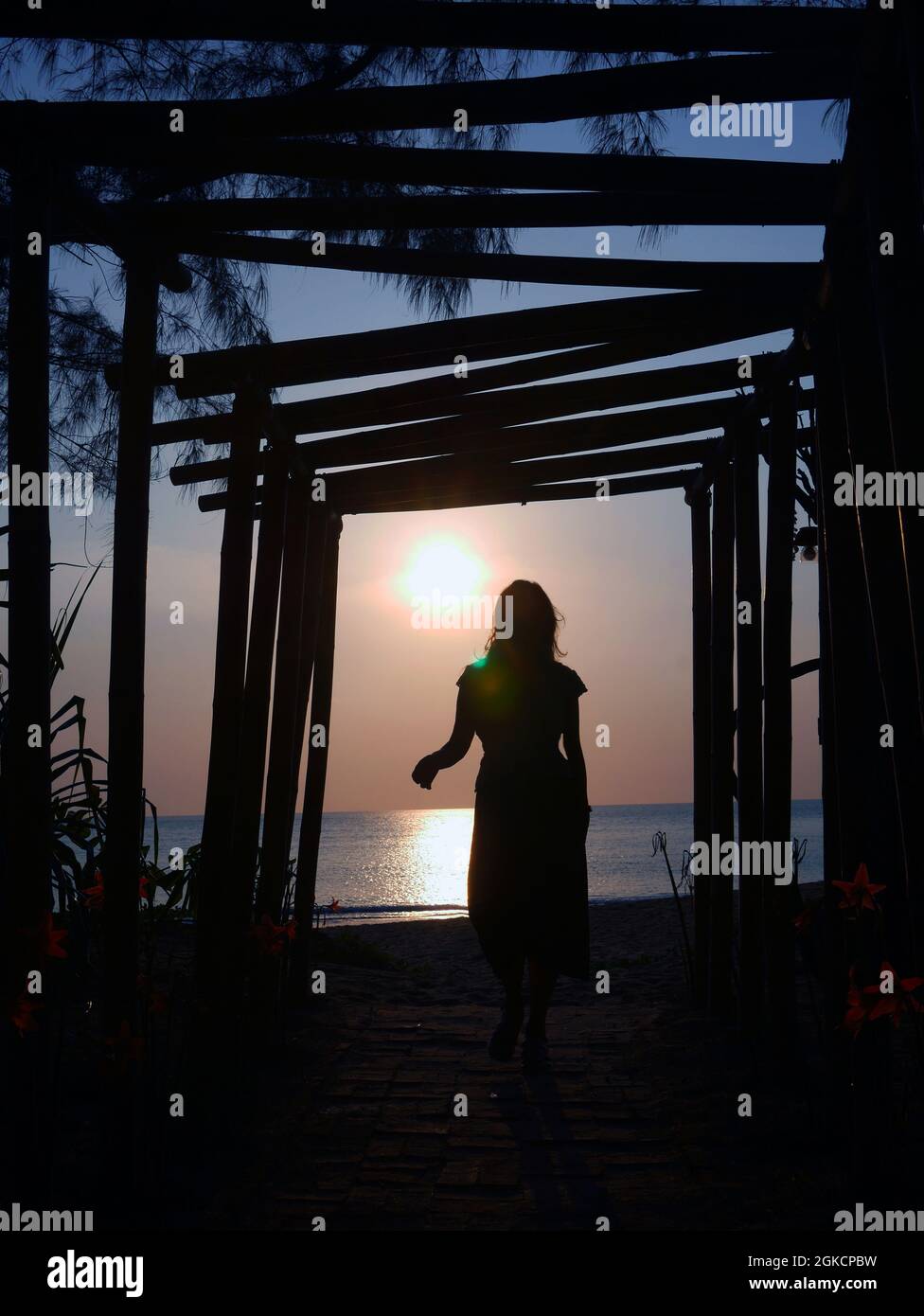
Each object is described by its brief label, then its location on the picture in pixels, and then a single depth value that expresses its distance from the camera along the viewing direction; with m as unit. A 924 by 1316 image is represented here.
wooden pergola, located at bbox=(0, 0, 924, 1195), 2.57
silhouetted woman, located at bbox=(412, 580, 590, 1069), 4.67
